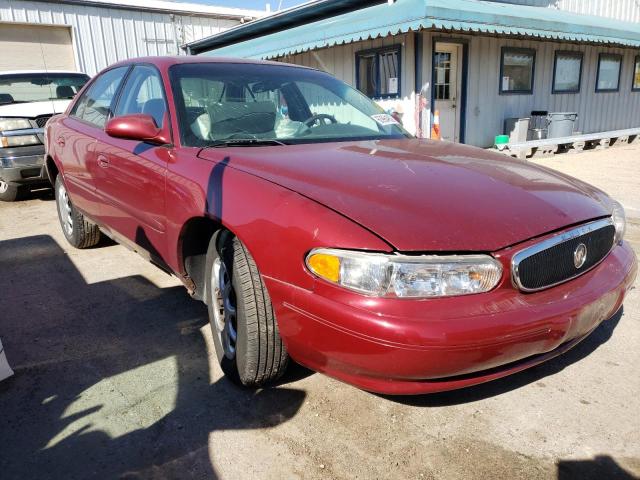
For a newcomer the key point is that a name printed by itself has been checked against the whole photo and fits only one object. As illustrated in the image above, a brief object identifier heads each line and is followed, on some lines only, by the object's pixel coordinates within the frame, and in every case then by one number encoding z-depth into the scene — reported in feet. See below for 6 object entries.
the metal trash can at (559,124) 38.52
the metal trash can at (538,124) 38.74
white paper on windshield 11.03
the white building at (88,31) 44.24
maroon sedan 5.79
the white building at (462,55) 30.66
